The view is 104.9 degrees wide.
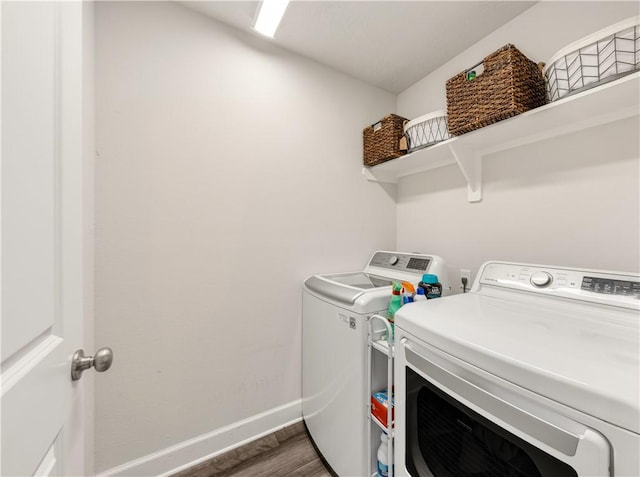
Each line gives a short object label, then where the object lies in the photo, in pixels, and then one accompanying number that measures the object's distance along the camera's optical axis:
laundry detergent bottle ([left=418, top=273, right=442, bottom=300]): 1.20
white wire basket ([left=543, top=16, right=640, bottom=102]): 0.84
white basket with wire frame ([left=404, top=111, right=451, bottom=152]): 1.47
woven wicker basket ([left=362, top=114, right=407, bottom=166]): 1.67
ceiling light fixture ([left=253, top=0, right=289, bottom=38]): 1.21
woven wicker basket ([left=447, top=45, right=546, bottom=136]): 1.06
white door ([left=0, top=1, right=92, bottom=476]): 0.34
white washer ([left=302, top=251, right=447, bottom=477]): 1.11
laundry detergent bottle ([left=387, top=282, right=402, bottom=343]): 1.13
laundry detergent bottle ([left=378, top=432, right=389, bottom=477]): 1.07
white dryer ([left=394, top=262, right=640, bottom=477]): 0.45
